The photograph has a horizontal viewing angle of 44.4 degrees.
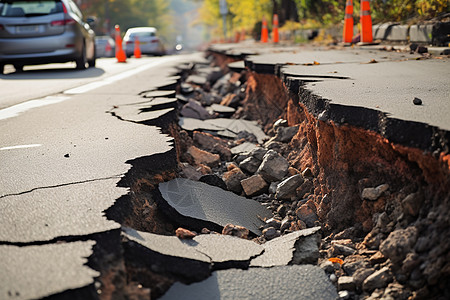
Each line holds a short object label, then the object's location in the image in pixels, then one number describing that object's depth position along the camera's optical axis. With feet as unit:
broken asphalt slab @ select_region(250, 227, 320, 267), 7.90
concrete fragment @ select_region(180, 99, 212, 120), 22.05
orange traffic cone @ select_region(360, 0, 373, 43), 32.22
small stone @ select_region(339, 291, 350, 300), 7.18
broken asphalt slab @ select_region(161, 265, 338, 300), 6.96
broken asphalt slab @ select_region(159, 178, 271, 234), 10.05
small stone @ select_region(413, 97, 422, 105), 10.08
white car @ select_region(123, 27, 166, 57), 77.05
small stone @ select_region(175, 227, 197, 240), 8.25
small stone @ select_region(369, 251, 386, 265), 7.55
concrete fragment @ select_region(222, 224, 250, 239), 9.40
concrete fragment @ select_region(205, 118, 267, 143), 19.54
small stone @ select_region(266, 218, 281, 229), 10.50
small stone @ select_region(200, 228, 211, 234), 9.48
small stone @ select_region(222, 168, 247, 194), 12.84
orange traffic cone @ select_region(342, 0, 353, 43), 35.50
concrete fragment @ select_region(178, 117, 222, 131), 19.19
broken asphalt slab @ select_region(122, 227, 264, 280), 7.15
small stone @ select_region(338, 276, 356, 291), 7.38
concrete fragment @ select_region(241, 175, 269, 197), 12.49
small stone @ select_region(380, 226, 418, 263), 7.08
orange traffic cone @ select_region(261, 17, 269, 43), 59.08
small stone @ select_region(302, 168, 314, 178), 12.02
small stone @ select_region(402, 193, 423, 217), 7.40
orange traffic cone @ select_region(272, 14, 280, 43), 55.98
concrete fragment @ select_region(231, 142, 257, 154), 16.60
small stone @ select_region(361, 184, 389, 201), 8.49
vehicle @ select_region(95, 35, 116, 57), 99.74
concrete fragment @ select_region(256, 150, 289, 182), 12.80
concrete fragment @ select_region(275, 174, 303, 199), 11.71
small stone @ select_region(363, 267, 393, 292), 7.12
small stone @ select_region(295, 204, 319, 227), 10.23
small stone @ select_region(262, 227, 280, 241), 9.88
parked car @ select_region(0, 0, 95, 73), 34.04
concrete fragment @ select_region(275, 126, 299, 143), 15.69
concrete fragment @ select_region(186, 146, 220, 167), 15.13
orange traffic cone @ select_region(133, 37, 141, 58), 66.49
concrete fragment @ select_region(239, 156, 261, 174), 13.94
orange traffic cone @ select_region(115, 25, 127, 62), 50.63
